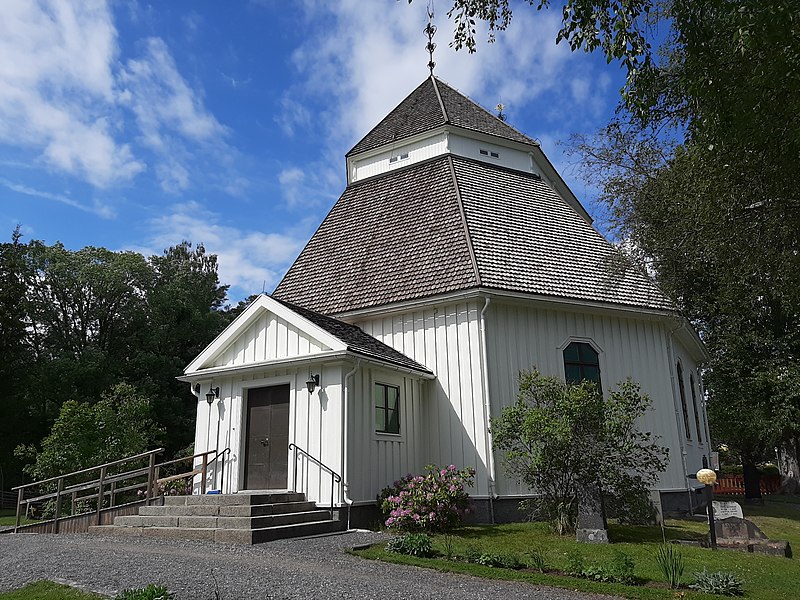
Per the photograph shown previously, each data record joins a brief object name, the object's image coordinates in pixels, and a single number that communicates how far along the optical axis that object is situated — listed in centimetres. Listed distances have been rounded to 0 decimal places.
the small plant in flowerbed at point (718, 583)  639
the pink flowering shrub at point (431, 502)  1068
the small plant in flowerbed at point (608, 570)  686
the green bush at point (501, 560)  762
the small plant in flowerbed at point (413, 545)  836
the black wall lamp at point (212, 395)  1316
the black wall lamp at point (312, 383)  1190
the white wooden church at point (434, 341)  1208
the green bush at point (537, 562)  741
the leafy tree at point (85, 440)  1803
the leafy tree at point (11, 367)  2770
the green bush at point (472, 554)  795
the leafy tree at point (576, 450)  1039
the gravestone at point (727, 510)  1110
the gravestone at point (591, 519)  984
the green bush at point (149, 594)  497
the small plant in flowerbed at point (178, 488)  1281
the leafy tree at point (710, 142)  692
